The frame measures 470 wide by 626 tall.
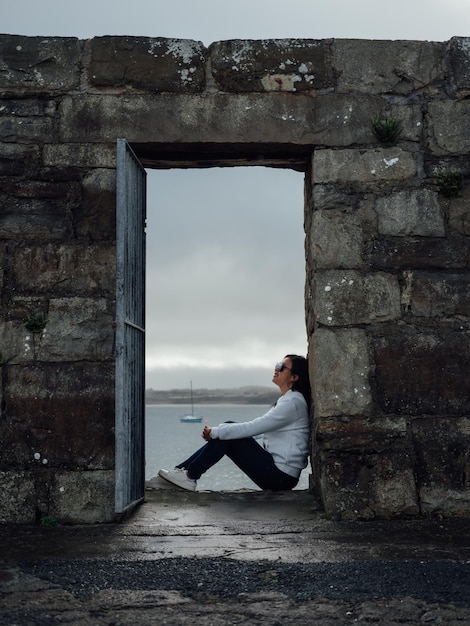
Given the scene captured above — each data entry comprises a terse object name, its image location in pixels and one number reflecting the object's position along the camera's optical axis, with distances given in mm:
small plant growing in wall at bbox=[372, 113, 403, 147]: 5152
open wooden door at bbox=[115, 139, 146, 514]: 4676
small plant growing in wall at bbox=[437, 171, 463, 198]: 5160
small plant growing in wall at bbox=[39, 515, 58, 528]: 4852
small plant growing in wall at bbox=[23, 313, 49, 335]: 5039
